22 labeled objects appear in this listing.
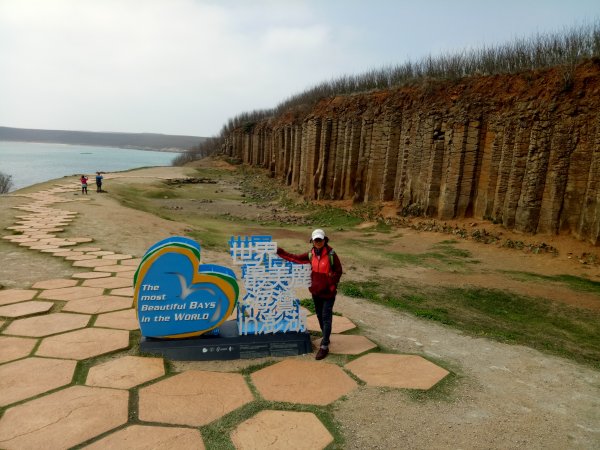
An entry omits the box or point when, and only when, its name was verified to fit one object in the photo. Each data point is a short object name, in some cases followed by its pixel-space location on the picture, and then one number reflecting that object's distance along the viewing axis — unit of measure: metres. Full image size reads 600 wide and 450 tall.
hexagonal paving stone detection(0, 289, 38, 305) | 4.63
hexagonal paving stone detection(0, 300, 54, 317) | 4.27
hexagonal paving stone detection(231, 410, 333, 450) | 2.50
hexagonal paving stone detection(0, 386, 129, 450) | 2.44
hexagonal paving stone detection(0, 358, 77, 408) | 2.90
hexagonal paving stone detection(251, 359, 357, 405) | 3.04
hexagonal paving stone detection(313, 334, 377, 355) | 3.88
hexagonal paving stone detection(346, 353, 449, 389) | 3.29
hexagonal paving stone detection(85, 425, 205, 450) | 2.43
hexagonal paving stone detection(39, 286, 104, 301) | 4.81
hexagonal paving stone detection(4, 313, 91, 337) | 3.88
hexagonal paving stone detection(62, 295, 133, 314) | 4.47
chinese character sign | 3.77
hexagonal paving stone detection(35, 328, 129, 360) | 3.50
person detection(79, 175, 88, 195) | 17.28
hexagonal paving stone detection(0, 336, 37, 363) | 3.40
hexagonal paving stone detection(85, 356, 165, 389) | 3.10
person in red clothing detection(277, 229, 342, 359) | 3.85
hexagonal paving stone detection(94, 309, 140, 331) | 4.09
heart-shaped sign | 3.58
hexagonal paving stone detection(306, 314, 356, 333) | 4.46
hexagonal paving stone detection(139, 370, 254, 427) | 2.73
